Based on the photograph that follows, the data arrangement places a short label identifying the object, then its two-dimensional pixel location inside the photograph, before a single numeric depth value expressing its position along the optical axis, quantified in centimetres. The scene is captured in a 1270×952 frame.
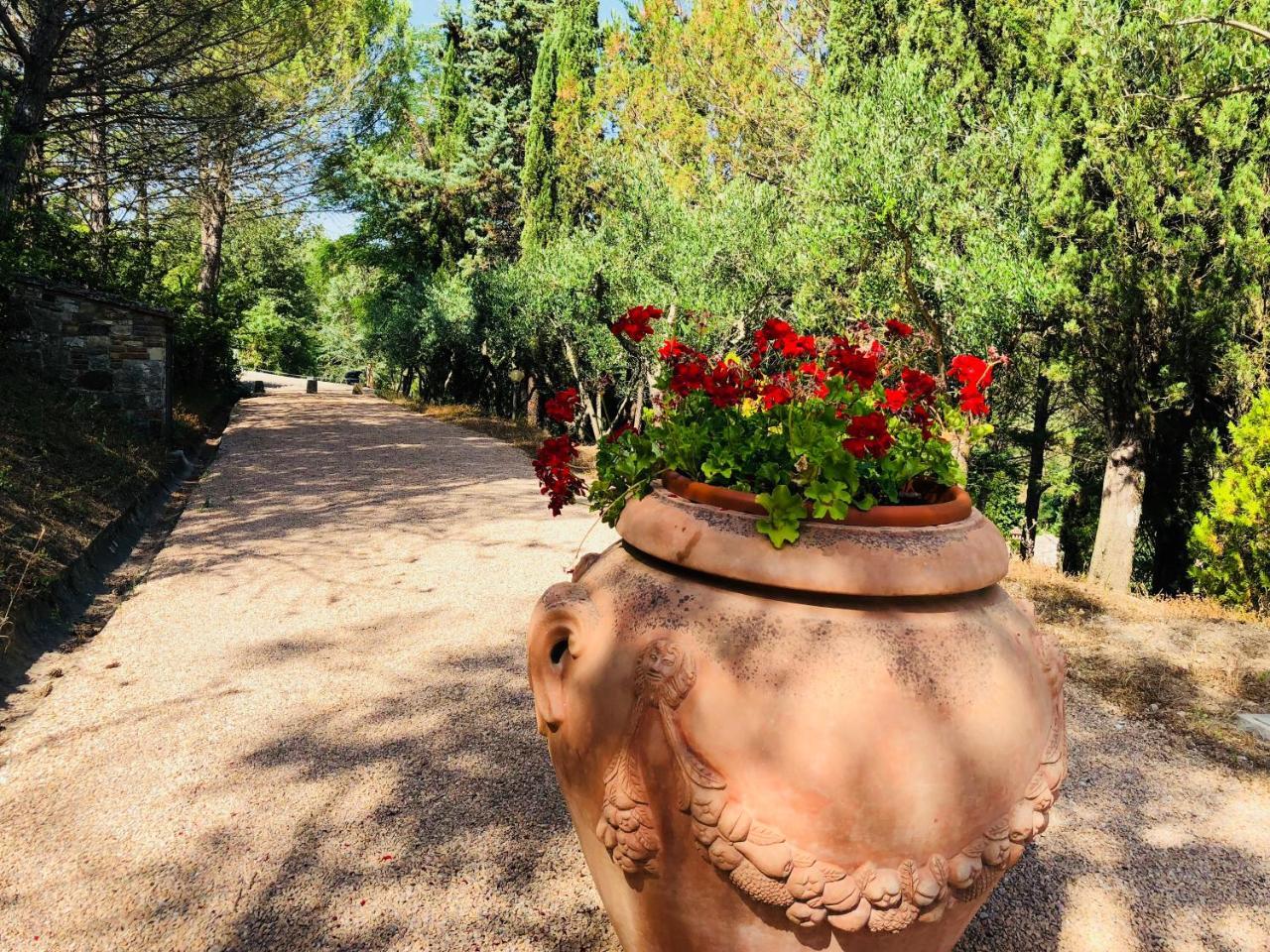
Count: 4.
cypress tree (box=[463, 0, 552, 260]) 2017
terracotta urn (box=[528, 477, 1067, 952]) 162
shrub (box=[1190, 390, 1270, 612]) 624
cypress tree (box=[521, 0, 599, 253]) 1597
